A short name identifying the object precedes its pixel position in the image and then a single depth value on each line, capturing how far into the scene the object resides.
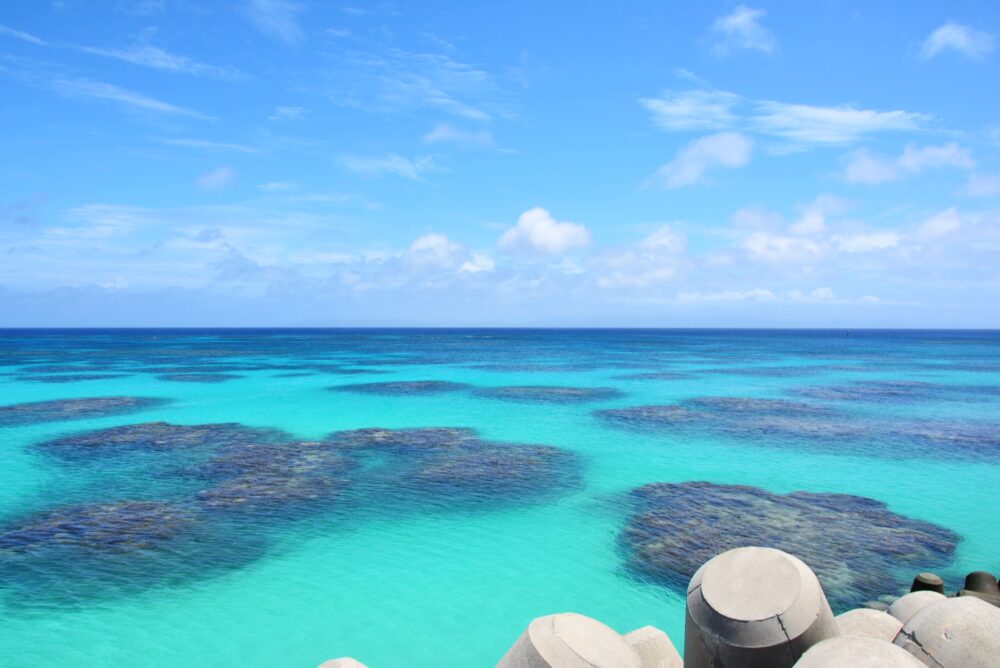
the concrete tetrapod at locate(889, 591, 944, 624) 7.33
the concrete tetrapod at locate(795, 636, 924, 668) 4.50
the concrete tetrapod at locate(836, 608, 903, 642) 6.38
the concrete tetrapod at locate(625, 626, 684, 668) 6.91
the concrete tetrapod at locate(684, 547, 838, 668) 5.66
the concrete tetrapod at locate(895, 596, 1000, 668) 5.11
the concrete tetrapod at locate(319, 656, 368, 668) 5.70
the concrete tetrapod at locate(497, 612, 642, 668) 5.06
